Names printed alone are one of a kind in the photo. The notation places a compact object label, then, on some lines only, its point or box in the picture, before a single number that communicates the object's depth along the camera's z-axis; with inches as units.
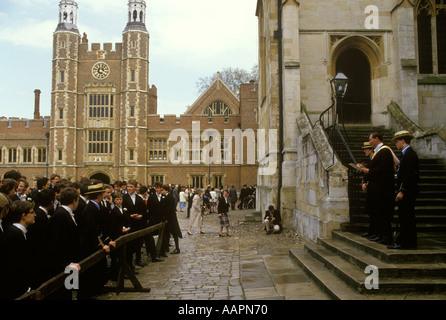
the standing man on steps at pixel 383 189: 231.8
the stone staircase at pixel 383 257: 177.2
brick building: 1542.8
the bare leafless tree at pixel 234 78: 1987.0
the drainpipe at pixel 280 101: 514.3
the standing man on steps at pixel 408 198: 205.6
